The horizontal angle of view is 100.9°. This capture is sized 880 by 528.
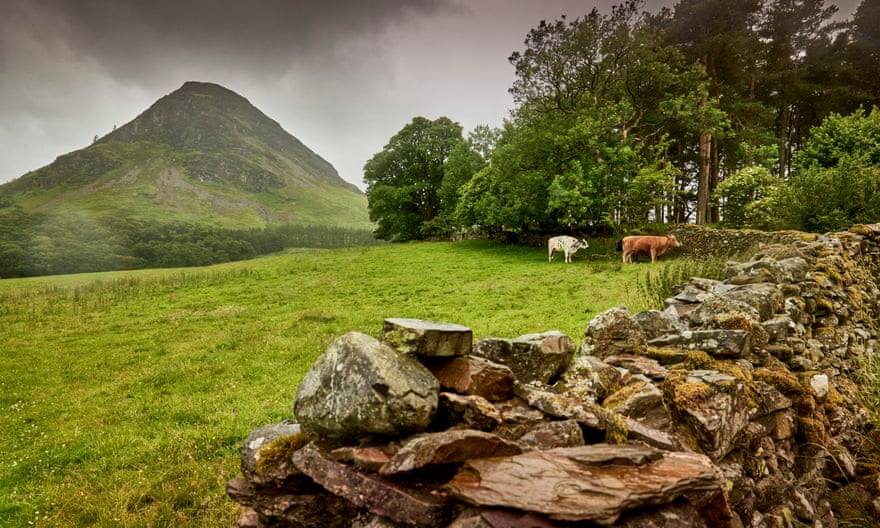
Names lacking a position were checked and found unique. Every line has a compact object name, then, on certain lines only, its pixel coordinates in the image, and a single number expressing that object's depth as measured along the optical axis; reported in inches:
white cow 976.3
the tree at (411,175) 2000.5
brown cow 828.0
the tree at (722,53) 1203.9
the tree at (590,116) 1015.0
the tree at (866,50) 1364.4
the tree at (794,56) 1330.0
